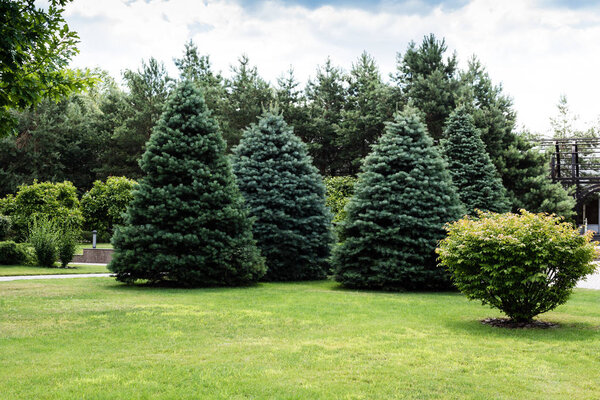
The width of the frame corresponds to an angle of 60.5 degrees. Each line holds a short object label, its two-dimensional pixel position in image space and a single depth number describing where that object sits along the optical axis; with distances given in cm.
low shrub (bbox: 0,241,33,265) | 1858
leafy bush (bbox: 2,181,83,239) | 2392
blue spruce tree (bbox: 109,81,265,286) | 1297
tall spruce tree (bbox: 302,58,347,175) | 3562
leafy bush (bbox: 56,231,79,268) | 1842
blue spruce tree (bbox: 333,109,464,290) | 1308
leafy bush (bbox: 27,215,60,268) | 1814
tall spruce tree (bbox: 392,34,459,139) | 3022
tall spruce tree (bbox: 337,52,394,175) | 3231
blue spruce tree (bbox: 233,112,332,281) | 1554
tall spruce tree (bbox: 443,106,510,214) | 1930
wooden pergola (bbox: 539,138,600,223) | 2888
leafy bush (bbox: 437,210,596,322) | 773
